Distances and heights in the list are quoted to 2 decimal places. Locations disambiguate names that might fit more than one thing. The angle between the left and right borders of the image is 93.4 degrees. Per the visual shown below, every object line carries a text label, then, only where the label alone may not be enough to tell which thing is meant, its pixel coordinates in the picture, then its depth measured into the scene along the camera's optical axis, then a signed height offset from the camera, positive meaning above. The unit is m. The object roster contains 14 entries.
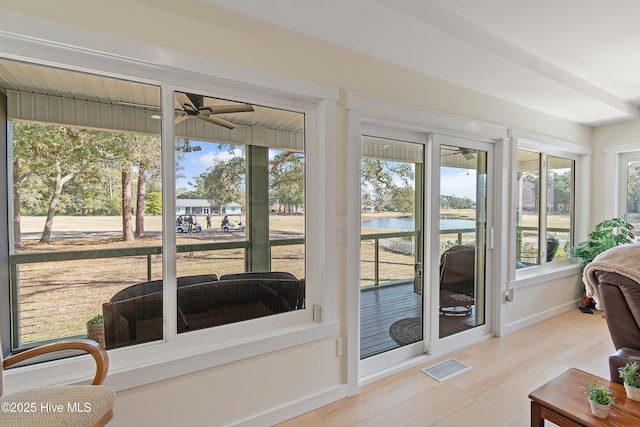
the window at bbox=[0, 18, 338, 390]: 1.46 +0.21
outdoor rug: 2.69 -1.12
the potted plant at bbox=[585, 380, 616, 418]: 1.28 -0.83
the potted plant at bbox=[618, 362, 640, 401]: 1.41 -0.82
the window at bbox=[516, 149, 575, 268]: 3.57 -0.01
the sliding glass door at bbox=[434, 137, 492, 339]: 2.84 -0.27
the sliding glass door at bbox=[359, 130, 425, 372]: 2.50 -0.33
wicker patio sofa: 1.78 -0.63
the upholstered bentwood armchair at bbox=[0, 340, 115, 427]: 1.04 -0.72
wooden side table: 1.28 -0.90
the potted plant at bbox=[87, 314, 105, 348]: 1.88 -0.79
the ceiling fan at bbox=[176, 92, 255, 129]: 1.76 +0.62
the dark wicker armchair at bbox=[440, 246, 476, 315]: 2.89 -0.72
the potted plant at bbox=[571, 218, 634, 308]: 3.76 -0.40
